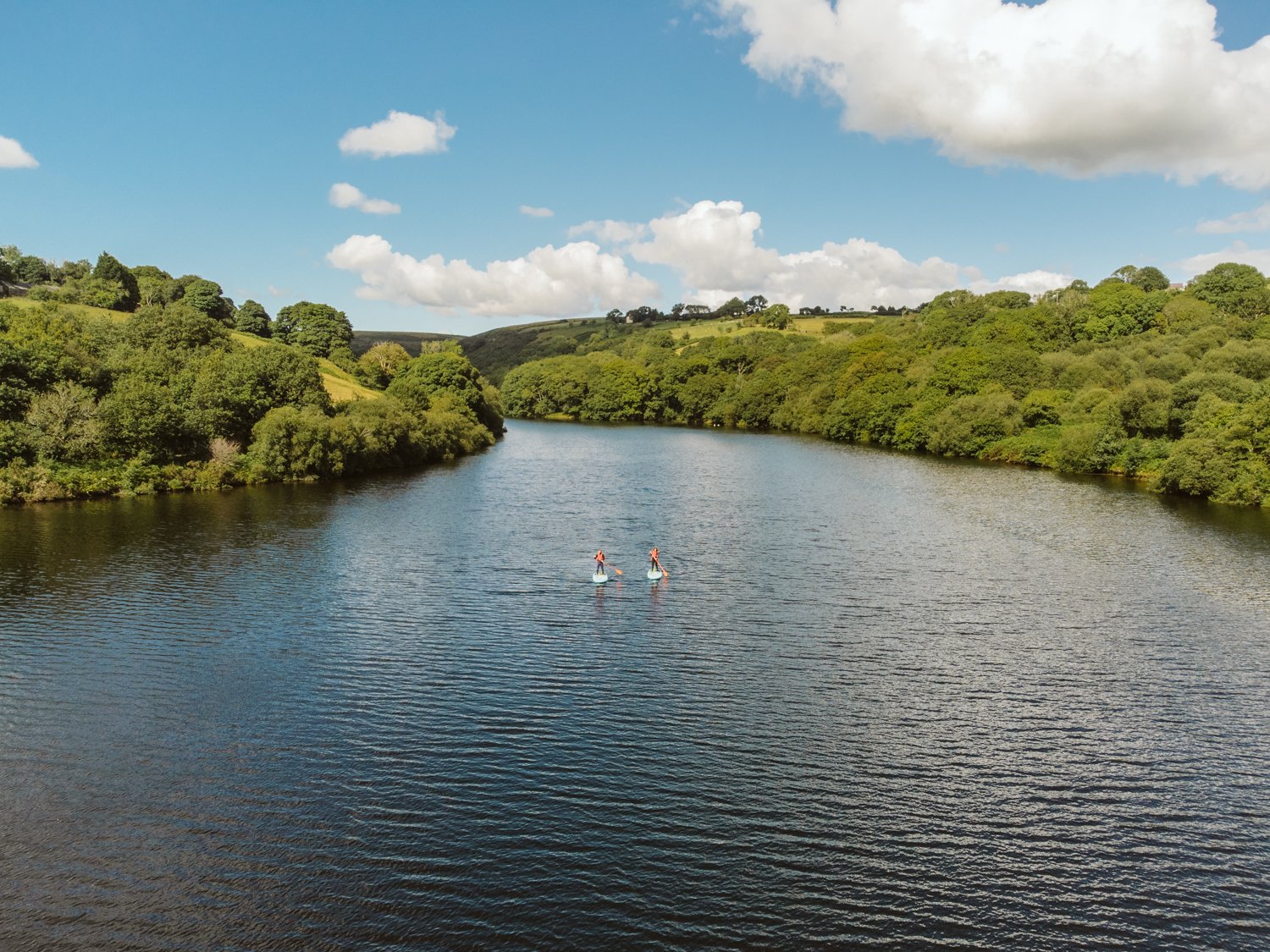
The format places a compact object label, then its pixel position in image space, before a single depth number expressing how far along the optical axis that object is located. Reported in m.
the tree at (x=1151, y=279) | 181.56
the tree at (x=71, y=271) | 140.50
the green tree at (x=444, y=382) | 124.25
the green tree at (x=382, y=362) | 142.88
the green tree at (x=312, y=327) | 148.25
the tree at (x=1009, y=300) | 174.38
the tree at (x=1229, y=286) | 143.38
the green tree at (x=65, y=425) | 67.12
